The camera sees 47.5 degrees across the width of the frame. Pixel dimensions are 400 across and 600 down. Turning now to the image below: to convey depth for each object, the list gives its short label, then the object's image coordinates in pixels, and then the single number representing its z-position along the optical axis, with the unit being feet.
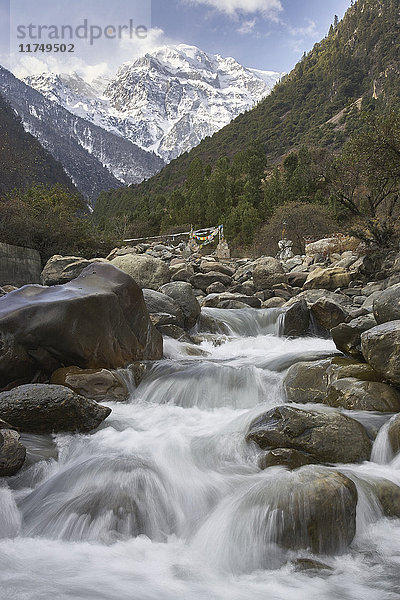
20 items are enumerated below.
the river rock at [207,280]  50.47
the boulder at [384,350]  17.10
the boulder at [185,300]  33.19
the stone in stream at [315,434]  13.71
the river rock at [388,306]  22.09
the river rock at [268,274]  48.93
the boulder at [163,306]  31.73
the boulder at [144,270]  40.88
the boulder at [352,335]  21.24
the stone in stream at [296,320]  32.24
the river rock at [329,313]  30.14
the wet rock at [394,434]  14.35
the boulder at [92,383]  19.77
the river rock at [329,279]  44.86
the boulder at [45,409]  15.42
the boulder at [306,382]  19.08
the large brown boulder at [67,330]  20.21
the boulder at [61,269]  42.85
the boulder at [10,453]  12.95
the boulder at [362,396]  16.78
